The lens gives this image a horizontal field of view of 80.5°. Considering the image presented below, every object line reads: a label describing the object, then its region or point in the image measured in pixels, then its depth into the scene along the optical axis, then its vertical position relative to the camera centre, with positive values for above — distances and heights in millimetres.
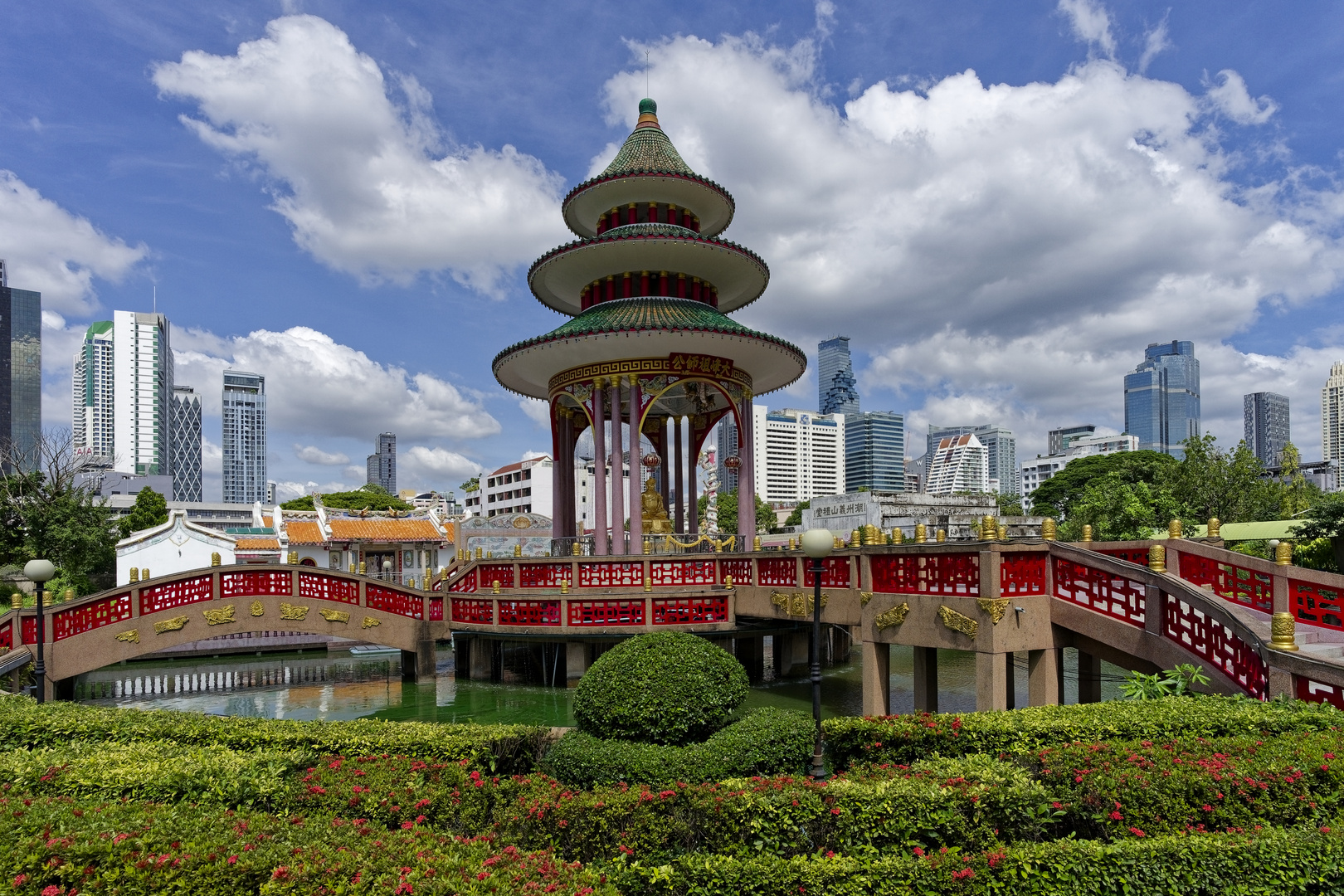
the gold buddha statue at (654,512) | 25266 -1588
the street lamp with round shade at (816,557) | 8625 -1098
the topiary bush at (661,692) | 9469 -2789
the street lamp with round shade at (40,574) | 13336 -1738
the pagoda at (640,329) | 21531 +3461
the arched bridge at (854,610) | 9609 -2834
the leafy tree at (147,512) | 47675 -2690
